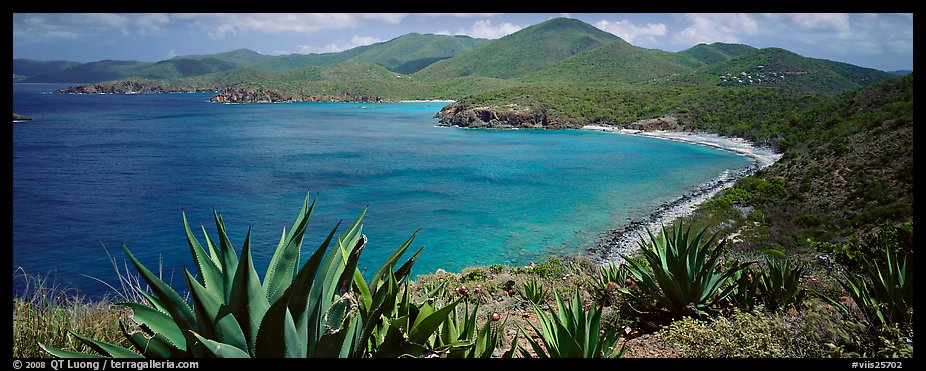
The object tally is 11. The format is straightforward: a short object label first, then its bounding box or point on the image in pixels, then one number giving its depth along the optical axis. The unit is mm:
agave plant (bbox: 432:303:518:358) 2170
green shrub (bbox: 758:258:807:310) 3795
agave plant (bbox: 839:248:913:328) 2912
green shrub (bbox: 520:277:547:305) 5097
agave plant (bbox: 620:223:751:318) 3809
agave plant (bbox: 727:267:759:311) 3824
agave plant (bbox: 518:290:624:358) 2502
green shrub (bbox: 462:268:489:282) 8112
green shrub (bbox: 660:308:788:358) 2816
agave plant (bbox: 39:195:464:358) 1555
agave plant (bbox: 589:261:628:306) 4286
